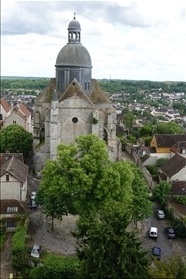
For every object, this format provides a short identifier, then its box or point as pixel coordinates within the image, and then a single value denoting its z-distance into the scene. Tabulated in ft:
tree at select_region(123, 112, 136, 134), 301.84
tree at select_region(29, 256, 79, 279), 85.05
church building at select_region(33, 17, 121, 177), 157.79
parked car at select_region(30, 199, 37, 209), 133.39
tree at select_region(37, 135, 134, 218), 104.94
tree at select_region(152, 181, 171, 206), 133.69
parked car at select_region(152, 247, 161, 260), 101.03
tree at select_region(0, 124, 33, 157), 176.14
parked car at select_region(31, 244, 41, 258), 97.22
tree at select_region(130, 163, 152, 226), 114.16
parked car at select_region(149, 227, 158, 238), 114.21
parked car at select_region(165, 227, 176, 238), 114.42
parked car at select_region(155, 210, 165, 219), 128.36
